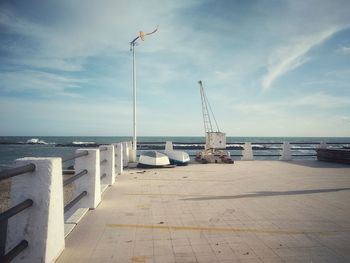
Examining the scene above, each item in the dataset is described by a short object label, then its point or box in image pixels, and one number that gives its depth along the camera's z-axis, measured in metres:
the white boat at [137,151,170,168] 13.29
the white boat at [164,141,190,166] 14.60
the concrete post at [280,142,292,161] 17.86
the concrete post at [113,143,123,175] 10.59
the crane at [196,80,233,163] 16.14
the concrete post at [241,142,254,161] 17.88
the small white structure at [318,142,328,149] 18.46
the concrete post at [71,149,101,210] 5.62
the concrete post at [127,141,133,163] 15.89
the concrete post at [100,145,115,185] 8.20
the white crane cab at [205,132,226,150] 18.64
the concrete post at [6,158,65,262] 2.89
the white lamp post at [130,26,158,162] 16.00
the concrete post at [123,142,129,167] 14.10
